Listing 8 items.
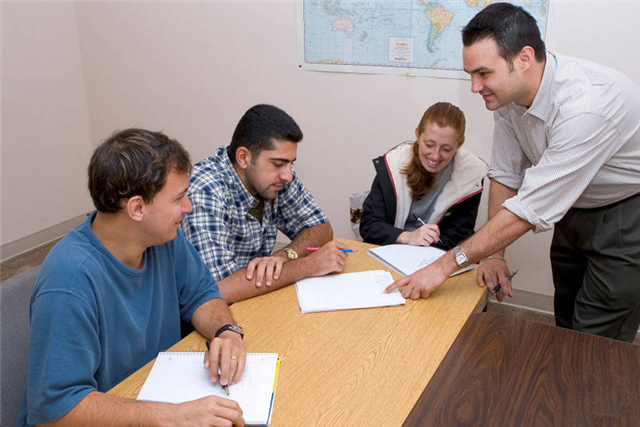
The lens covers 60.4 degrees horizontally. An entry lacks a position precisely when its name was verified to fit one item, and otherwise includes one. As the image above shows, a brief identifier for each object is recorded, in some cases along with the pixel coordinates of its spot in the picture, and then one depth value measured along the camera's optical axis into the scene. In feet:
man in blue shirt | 3.55
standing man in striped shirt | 5.25
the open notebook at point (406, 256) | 6.00
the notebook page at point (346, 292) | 5.24
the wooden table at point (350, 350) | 3.82
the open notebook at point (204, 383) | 3.82
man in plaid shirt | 5.74
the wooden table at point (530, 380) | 3.54
